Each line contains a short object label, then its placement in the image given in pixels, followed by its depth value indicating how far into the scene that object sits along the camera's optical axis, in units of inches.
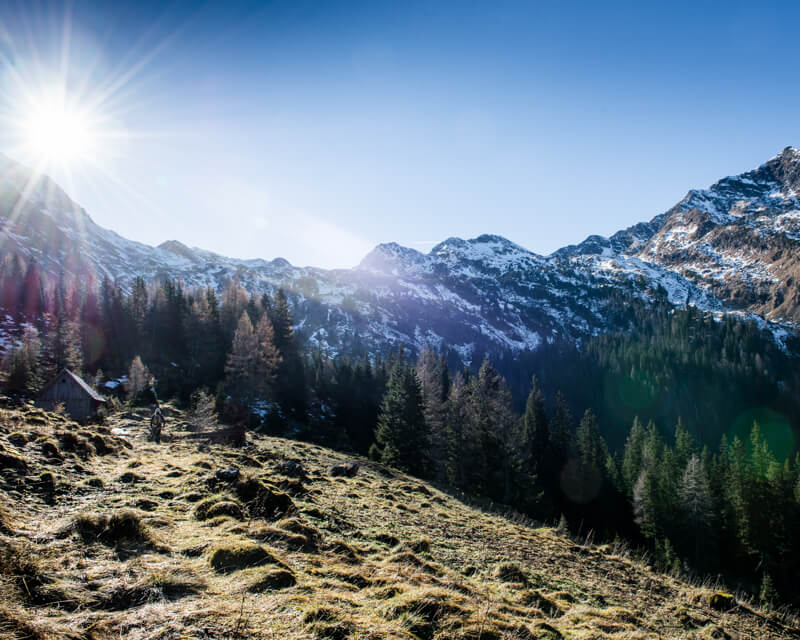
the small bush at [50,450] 539.7
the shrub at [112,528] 315.9
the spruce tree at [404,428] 1647.4
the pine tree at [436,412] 1833.2
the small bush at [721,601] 515.5
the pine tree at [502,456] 1662.2
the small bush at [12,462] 428.8
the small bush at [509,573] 457.0
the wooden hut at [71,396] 1353.3
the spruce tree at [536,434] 2047.2
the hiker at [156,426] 1067.9
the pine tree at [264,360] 2065.7
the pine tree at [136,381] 1780.3
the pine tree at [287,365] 2257.0
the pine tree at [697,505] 1824.6
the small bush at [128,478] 530.7
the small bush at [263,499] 479.2
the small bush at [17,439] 553.5
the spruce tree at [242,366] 2041.1
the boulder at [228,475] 553.2
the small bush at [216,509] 430.0
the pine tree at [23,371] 1633.9
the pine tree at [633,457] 2344.9
